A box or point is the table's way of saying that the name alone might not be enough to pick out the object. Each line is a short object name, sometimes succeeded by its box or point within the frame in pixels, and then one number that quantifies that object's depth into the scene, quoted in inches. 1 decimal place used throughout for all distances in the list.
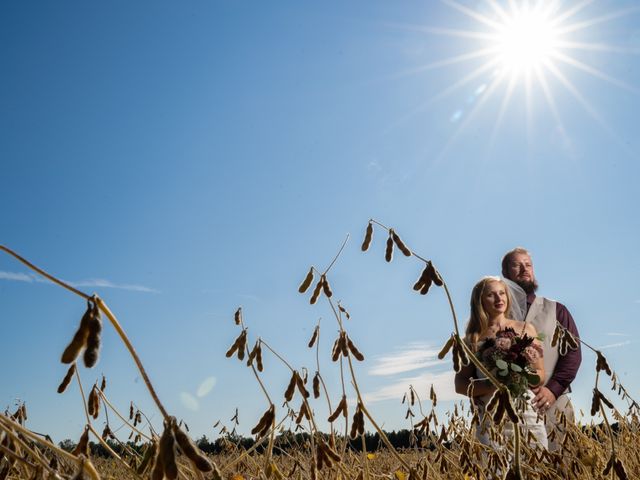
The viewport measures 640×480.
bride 220.7
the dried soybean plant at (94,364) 32.6
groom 222.1
